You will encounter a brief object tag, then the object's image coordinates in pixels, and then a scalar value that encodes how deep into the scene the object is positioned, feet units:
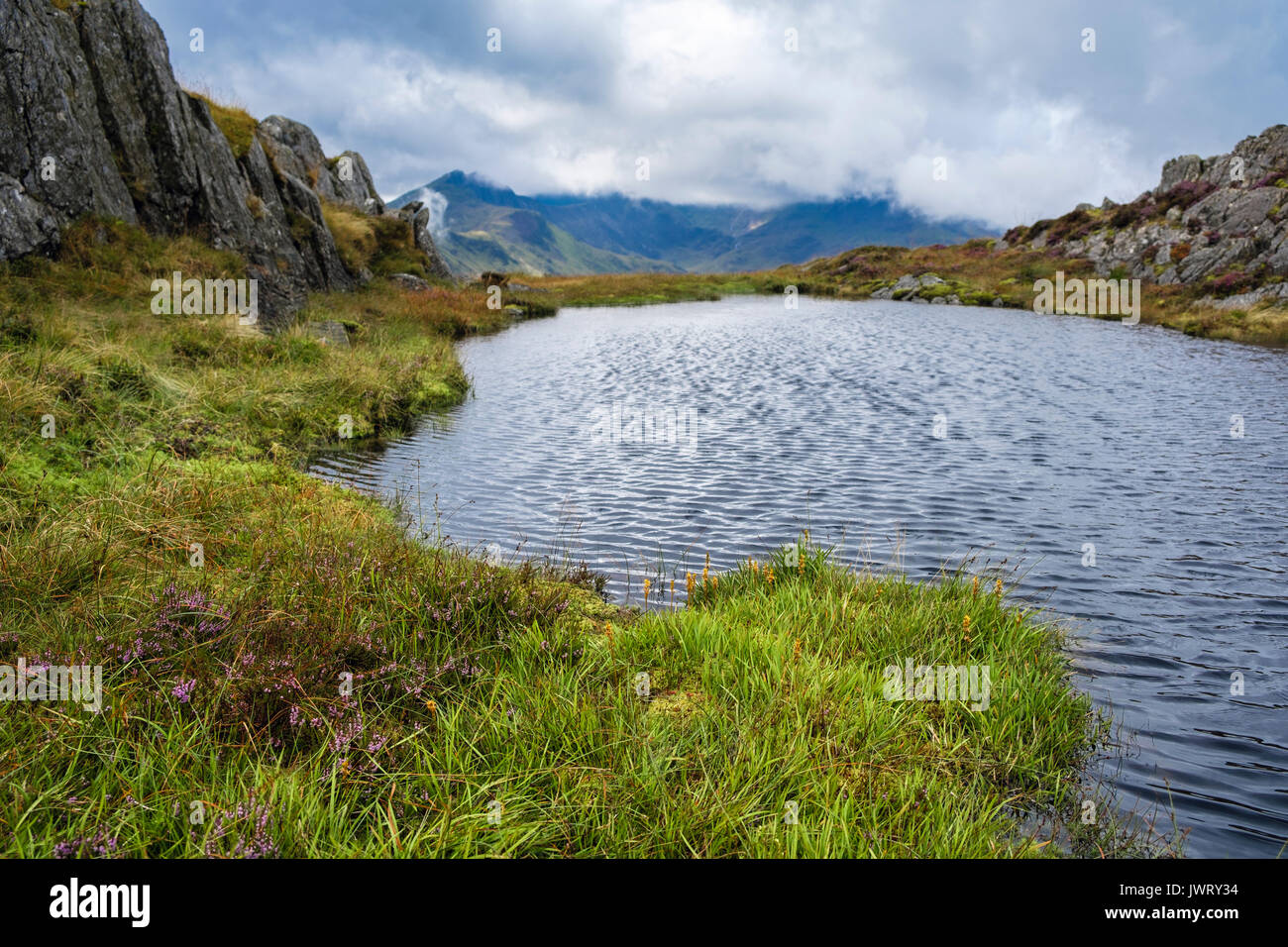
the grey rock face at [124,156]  60.44
